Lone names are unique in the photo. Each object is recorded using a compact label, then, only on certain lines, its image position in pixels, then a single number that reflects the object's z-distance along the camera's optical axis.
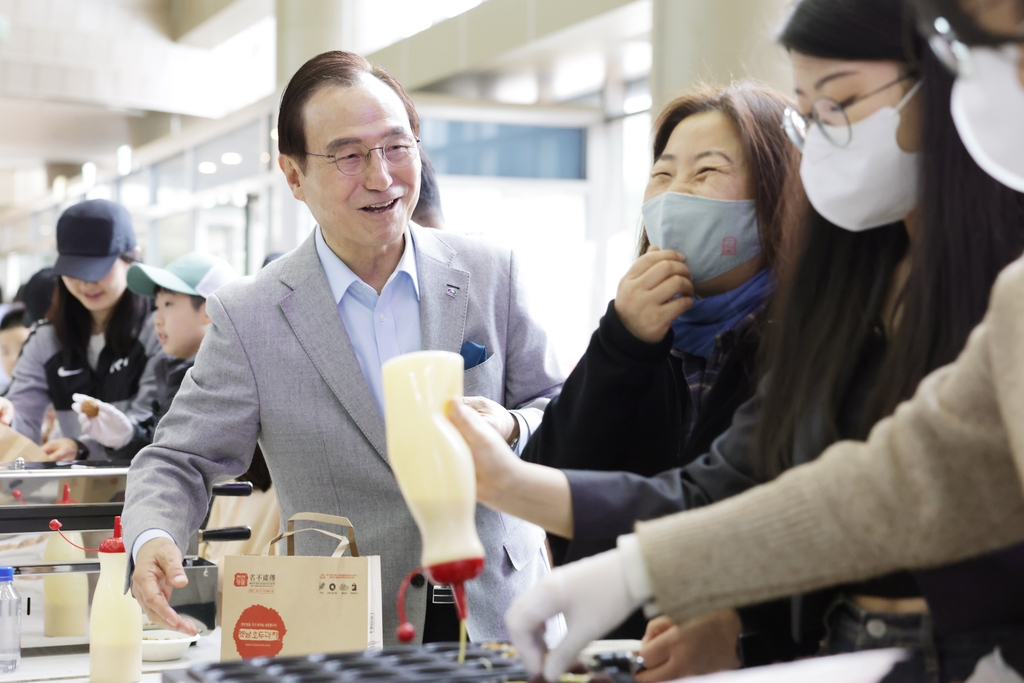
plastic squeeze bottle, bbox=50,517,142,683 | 2.12
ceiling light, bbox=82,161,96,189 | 15.66
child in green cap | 3.90
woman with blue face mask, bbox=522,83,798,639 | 1.75
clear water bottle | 2.33
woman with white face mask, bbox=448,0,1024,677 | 1.25
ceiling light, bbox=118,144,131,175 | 14.03
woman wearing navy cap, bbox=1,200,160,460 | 4.21
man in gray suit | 2.16
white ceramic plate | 2.37
